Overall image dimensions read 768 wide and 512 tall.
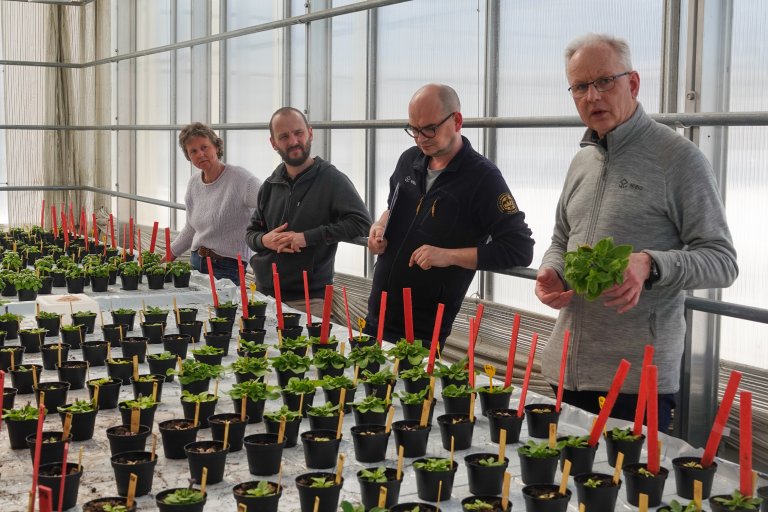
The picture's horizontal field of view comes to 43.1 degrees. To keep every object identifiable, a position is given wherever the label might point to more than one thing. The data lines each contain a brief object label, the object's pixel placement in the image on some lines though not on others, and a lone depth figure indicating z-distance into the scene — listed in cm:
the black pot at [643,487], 166
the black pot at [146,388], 231
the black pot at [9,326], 306
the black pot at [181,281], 423
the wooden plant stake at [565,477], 155
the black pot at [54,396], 227
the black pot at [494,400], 218
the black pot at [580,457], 180
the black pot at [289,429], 196
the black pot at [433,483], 167
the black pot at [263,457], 181
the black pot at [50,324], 306
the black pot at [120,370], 253
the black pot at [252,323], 313
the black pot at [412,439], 193
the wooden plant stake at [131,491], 153
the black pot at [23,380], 245
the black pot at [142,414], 208
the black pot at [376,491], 164
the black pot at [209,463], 176
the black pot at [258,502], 158
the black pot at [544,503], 157
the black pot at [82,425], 201
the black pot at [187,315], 325
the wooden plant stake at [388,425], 189
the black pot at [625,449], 182
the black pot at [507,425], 202
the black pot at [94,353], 274
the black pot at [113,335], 296
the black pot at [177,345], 286
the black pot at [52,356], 265
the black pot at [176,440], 193
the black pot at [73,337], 292
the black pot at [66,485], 163
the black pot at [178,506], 154
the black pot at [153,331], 303
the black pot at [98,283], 414
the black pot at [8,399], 224
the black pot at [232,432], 197
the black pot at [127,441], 191
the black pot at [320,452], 185
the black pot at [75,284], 411
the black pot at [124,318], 324
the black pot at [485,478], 171
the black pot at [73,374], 249
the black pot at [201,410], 212
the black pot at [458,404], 218
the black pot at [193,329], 309
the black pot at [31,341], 289
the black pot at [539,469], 175
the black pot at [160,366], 254
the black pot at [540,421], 204
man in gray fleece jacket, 215
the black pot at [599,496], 160
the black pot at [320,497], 160
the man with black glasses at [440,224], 295
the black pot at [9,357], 264
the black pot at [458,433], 197
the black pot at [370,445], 188
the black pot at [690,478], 169
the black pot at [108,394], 228
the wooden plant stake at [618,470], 161
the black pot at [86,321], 313
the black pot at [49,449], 186
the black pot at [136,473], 170
